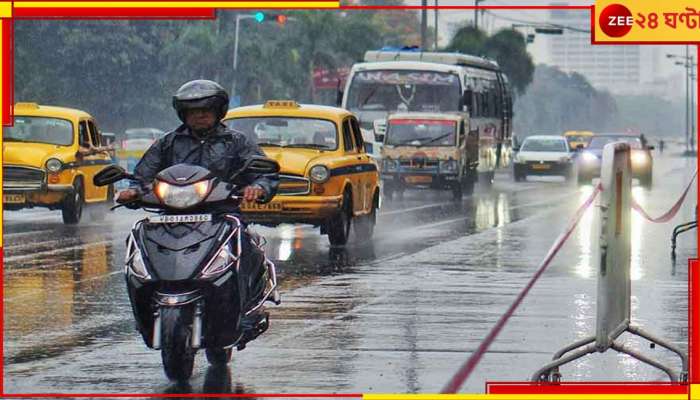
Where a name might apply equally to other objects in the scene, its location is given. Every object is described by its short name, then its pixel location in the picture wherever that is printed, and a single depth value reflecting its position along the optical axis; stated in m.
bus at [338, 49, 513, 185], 45.69
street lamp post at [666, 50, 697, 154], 132.94
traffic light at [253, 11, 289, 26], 48.06
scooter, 9.46
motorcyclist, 10.10
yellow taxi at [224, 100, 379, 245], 21.39
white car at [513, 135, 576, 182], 55.75
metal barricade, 8.92
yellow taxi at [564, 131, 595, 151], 97.29
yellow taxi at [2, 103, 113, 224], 25.89
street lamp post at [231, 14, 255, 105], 85.31
